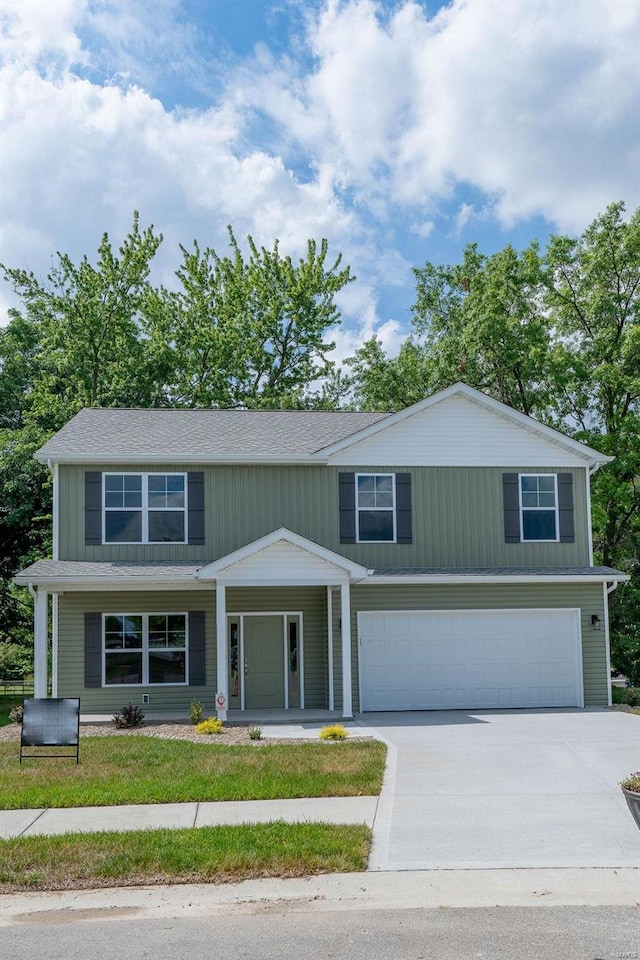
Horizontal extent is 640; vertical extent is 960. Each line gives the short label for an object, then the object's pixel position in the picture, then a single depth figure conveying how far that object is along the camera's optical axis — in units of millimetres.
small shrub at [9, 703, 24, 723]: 18516
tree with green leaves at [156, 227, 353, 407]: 35312
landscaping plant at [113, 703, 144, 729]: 17297
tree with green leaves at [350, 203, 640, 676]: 28344
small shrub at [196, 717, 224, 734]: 16375
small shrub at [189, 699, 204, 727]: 17719
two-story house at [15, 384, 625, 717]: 20062
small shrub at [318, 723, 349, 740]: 15367
